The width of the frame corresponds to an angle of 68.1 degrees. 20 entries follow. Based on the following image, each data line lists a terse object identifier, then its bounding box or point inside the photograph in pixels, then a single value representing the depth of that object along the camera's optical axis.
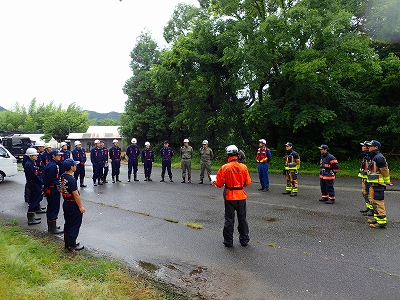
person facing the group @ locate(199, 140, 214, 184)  12.94
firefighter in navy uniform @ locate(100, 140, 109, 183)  13.10
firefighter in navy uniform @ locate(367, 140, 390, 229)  6.57
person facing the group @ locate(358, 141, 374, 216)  7.59
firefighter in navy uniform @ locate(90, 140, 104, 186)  12.87
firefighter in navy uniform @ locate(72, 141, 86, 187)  12.05
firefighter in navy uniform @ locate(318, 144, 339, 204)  8.91
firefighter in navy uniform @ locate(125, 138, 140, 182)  14.00
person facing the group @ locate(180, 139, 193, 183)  13.60
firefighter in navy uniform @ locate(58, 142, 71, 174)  10.51
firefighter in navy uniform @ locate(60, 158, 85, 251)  5.39
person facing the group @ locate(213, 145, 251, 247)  5.61
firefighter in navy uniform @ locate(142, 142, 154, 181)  13.94
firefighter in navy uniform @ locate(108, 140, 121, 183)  13.55
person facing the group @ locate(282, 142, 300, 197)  10.05
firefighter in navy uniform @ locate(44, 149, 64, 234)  6.50
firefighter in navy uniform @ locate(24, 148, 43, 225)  7.25
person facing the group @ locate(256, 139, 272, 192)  11.19
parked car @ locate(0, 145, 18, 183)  13.87
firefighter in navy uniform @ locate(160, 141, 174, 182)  13.87
